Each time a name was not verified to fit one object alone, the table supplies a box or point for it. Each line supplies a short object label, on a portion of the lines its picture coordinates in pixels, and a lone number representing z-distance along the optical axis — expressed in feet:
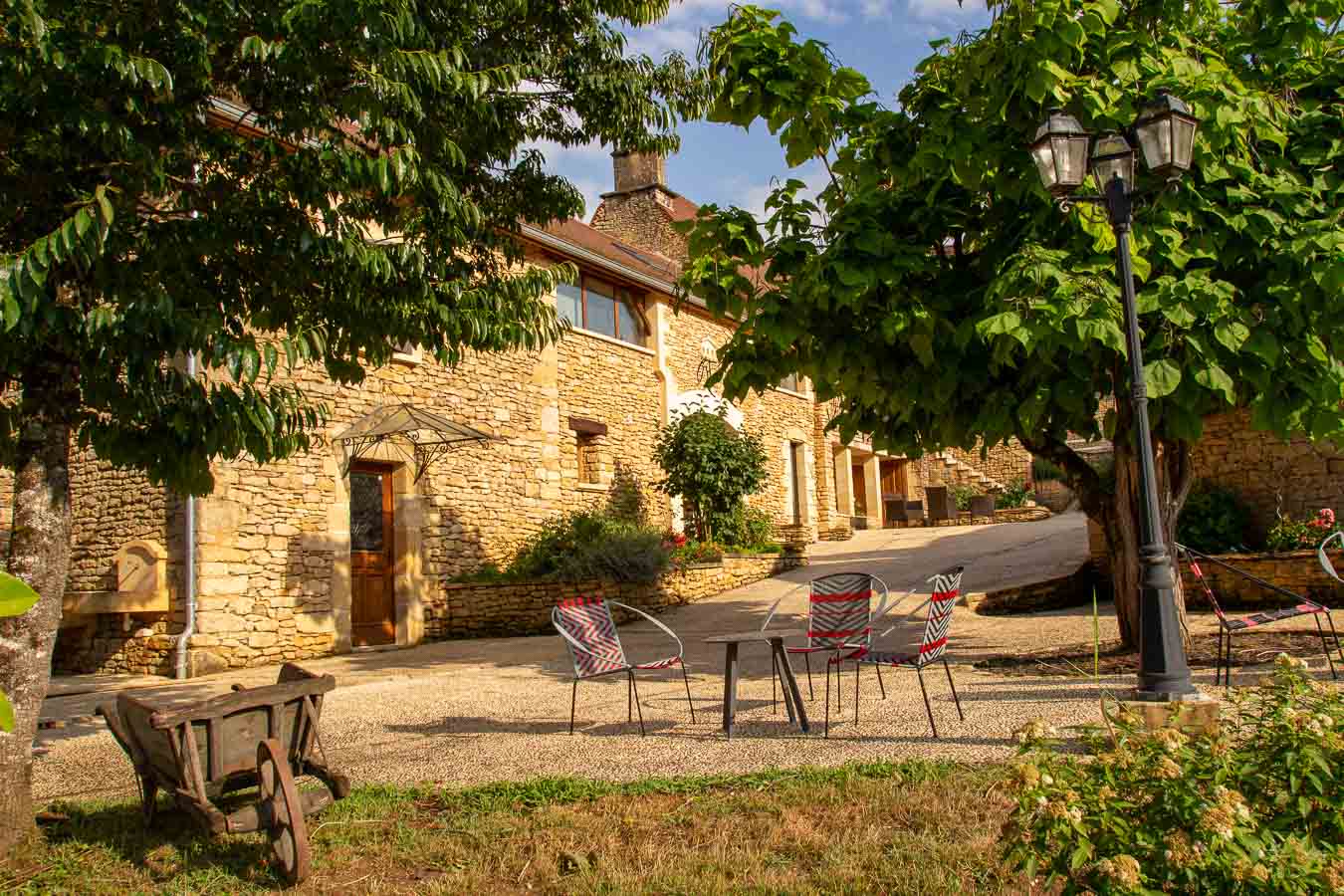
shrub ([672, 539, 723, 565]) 48.75
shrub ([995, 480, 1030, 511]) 79.05
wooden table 17.20
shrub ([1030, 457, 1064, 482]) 75.97
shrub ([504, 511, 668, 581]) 42.83
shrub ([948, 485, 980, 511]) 79.92
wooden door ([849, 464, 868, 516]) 81.03
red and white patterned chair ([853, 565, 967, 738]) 16.60
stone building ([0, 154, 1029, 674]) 33.17
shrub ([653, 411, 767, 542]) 52.37
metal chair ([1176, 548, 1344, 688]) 18.35
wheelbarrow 11.41
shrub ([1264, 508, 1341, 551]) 32.86
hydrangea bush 6.85
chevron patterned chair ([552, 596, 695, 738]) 18.89
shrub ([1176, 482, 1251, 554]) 35.14
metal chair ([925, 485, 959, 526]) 74.43
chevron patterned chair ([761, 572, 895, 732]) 18.89
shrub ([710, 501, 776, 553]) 53.62
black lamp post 15.08
